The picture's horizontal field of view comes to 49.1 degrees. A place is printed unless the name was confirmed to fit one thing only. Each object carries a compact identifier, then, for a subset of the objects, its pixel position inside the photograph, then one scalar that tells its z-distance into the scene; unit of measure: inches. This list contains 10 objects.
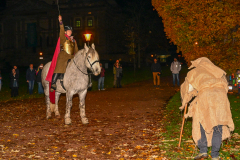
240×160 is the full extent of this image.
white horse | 319.3
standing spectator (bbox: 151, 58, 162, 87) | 797.9
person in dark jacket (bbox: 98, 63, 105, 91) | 748.8
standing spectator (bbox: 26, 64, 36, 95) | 664.4
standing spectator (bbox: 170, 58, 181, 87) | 797.2
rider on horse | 341.3
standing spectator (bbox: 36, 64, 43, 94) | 659.8
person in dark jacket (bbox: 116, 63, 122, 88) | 812.6
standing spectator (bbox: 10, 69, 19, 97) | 640.4
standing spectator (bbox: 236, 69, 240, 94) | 581.9
